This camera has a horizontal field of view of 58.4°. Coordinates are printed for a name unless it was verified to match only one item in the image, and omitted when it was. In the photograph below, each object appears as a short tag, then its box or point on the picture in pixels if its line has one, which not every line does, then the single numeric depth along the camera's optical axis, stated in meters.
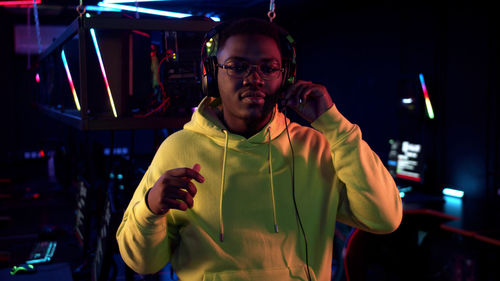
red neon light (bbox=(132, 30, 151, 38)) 1.73
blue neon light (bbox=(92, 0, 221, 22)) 4.65
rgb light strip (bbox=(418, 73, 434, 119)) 4.84
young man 1.03
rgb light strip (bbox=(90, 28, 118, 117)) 1.63
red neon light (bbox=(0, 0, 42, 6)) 4.39
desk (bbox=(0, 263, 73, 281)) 1.81
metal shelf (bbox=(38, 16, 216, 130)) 1.61
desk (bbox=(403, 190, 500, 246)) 2.74
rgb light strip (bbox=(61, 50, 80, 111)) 2.34
